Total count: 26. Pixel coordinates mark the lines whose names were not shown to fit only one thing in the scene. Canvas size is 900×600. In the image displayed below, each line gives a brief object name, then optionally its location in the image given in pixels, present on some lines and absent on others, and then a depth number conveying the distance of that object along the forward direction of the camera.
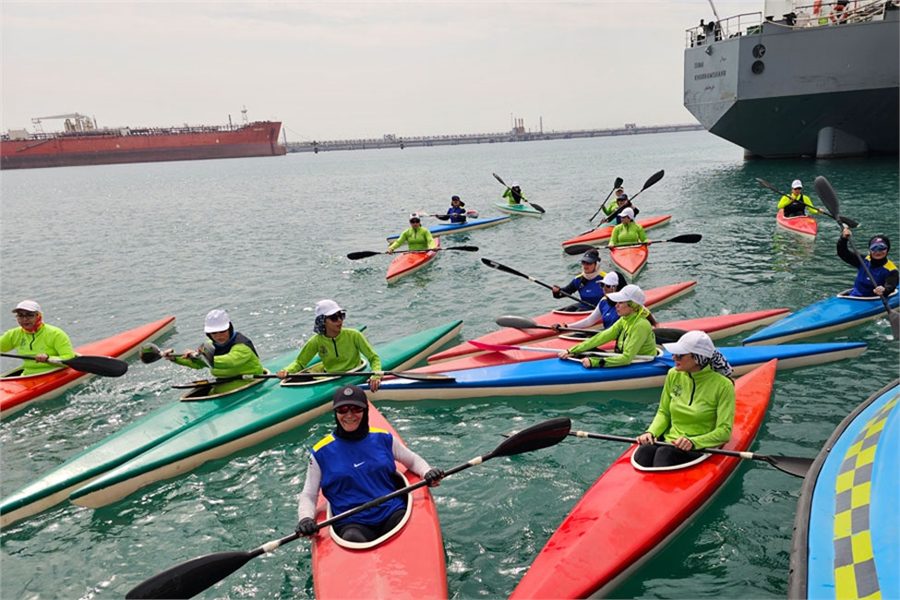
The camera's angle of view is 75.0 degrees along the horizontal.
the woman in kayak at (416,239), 17.39
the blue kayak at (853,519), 3.45
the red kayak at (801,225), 16.89
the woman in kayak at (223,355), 7.57
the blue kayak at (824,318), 9.43
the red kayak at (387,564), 4.26
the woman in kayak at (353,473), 4.89
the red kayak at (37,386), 8.92
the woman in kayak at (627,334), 7.70
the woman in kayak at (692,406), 5.34
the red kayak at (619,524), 4.40
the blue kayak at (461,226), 22.06
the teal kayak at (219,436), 6.52
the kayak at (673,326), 9.05
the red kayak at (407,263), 16.05
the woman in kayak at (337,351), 8.02
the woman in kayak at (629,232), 15.71
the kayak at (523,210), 25.78
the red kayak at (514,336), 9.58
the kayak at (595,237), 18.53
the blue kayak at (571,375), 8.29
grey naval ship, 28.08
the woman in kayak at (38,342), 8.95
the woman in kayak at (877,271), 9.63
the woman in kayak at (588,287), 10.37
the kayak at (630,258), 14.62
